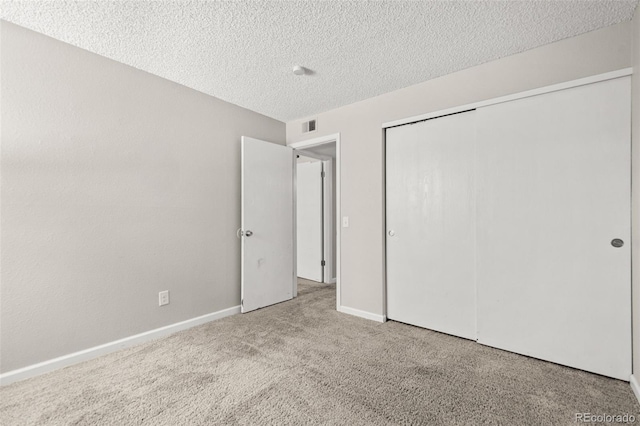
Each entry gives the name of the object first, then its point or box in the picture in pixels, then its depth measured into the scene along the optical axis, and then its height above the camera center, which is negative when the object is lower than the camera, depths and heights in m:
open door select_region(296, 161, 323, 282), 4.68 -0.17
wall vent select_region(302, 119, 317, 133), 3.57 +1.08
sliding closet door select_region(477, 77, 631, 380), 1.87 -0.13
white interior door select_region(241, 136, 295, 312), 3.21 -0.16
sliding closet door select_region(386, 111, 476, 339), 2.49 -0.14
